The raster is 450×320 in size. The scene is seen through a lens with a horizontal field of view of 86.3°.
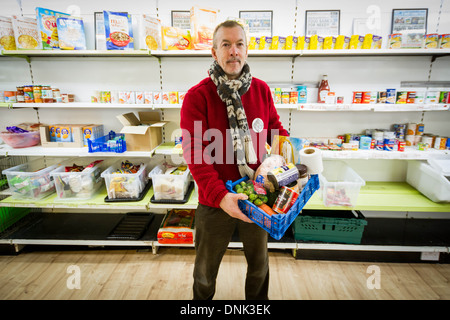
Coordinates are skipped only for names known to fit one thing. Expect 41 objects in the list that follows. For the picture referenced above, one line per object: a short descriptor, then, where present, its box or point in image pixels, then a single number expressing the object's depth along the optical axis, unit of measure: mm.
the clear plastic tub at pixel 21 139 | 2361
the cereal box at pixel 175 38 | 2198
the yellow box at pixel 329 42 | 2217
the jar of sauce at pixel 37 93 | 2342
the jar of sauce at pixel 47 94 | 2361
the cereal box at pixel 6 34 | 2225
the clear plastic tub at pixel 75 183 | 2373
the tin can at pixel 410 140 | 2520
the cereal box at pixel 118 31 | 2172
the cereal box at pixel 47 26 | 2172
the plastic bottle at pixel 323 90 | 2395
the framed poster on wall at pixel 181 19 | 2480
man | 1287
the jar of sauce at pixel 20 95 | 2361
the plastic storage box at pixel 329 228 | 2375
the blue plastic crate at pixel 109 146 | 2277
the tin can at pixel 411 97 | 2318
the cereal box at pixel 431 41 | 2189
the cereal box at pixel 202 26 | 2094
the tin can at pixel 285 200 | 1164
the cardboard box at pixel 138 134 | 2246
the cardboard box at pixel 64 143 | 2453
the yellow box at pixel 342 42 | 2209
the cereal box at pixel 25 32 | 2227
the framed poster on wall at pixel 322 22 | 2438
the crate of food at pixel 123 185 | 2379
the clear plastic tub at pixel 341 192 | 2271
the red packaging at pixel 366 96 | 2334
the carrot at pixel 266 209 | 1164
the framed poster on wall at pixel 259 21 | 2461
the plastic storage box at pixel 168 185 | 2348
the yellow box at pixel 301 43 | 2211
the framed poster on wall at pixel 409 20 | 2412
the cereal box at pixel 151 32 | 2121
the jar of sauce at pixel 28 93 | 2346
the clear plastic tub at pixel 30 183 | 2387
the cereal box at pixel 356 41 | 2213
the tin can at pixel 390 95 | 2309
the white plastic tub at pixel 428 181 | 2213
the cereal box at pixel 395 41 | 2193
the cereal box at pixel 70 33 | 2219
